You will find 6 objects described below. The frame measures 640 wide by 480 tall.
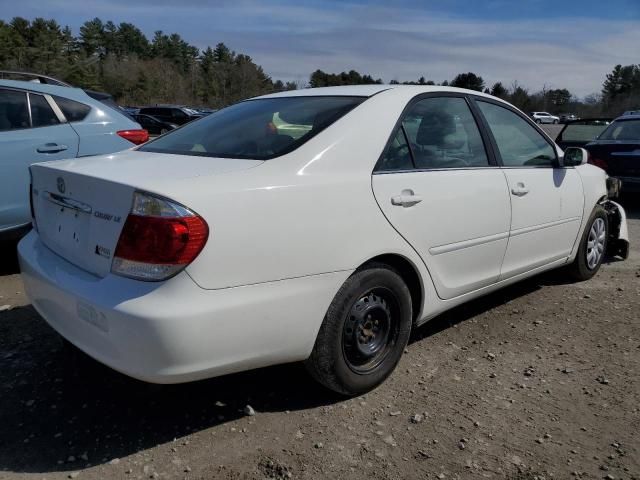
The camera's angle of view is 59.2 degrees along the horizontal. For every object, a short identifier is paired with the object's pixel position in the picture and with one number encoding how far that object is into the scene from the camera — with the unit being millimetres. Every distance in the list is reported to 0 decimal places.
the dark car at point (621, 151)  7980
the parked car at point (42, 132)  4641
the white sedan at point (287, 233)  2191
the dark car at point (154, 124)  25266
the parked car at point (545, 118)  54169
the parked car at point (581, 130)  9453
